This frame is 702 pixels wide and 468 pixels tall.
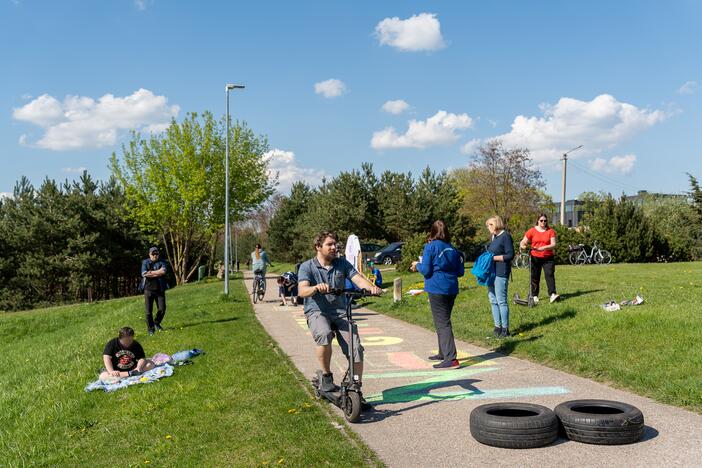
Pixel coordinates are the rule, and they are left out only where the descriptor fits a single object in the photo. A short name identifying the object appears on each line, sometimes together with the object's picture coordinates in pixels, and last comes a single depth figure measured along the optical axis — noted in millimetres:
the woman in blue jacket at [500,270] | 9164
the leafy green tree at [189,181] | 41250
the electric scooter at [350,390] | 5293
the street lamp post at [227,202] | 21294
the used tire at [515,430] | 4555
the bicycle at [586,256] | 26641
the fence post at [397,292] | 15370
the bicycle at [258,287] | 19328
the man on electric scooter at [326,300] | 5824
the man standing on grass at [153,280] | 11820
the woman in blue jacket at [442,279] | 7676
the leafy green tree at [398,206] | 41438
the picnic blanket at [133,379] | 7894
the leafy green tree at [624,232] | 27547
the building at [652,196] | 70000
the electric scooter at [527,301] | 11461
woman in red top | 11578
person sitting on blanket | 8312
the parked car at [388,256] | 37656
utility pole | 39022
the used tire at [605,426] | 4543
